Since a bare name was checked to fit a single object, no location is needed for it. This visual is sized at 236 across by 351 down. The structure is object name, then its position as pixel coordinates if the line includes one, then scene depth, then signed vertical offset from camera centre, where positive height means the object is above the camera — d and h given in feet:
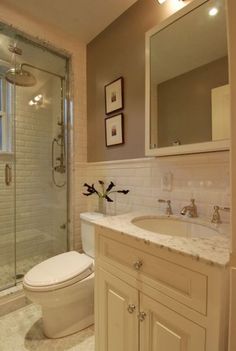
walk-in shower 6.94 +0.76
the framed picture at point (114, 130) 6.05 +1.36
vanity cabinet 2.22 -1.57
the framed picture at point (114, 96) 6.03 +2.37
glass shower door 6.95 +0.06
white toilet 4.28 -2.38
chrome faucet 4.25 -0.70
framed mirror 3.92 +1.96
